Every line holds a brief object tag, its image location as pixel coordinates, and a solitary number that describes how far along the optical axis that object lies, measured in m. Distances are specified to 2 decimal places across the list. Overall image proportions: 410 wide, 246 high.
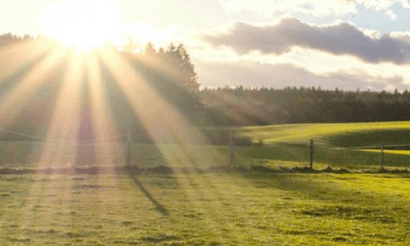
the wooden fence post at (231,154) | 32.58
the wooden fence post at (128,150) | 31.38
